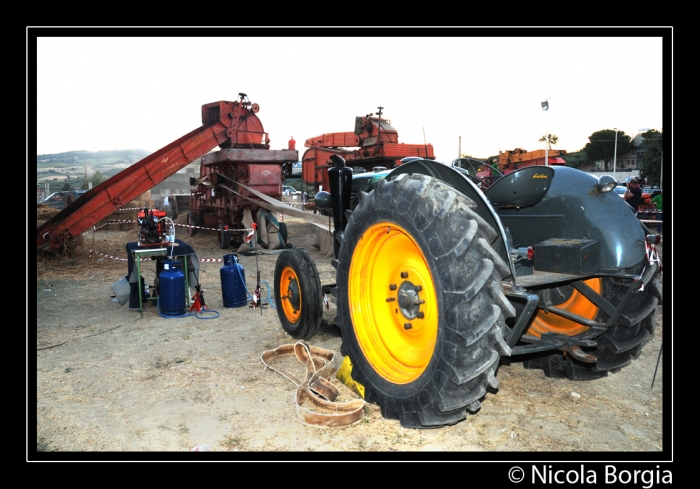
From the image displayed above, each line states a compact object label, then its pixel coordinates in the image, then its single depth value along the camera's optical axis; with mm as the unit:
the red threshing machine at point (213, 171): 10867
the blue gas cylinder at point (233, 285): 6758
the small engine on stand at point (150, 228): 6820
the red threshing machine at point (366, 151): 15102
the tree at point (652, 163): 33850
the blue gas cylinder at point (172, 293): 6305
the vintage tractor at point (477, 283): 2697
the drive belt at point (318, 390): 3314
